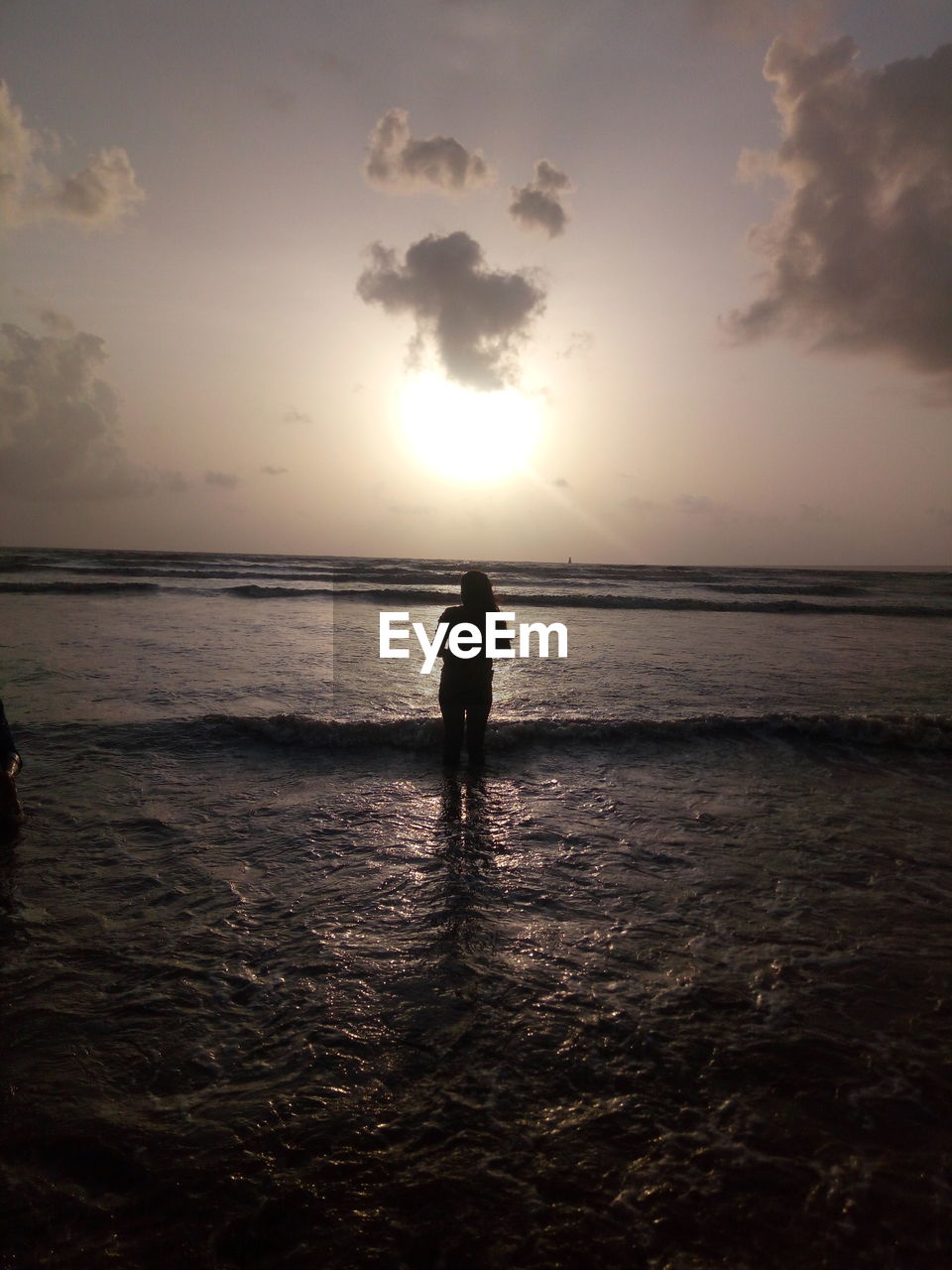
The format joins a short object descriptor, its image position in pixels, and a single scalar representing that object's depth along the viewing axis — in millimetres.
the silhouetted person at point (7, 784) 5000
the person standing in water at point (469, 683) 7074
